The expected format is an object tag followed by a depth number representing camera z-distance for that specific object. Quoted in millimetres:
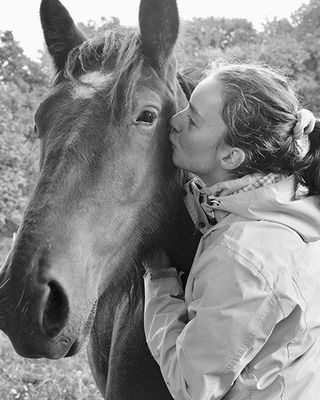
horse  1848
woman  1810
